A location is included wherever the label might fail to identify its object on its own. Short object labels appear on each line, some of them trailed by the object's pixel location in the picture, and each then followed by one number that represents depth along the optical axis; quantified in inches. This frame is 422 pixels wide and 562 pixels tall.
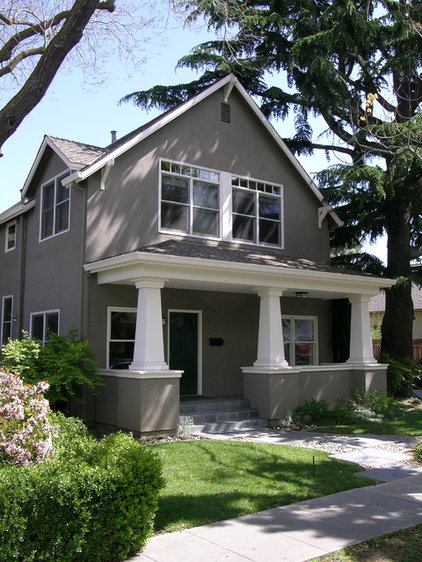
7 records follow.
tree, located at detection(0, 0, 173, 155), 328.8
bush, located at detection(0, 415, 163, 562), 182.5
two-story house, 471.5
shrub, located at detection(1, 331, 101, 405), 435.8
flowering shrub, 222.2
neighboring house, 1128.8
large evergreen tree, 609.9
